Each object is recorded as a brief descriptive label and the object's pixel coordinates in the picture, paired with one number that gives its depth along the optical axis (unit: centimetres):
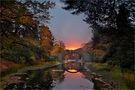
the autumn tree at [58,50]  4972
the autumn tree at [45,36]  1123
